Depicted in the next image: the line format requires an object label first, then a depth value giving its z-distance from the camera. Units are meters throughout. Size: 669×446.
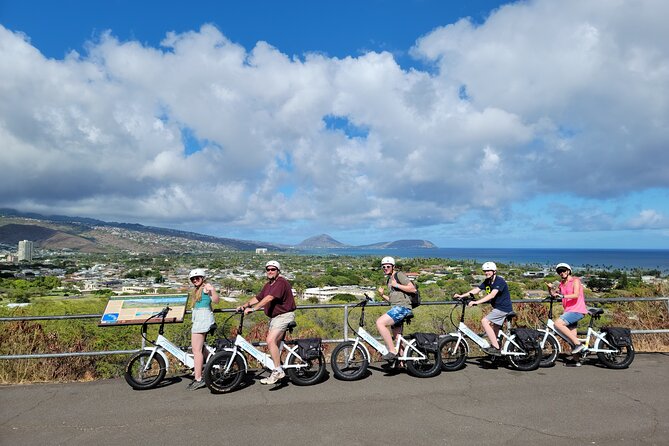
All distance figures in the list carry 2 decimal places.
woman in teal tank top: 6.36
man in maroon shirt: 6.43
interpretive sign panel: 6.91
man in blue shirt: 7.29
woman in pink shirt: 7.43
